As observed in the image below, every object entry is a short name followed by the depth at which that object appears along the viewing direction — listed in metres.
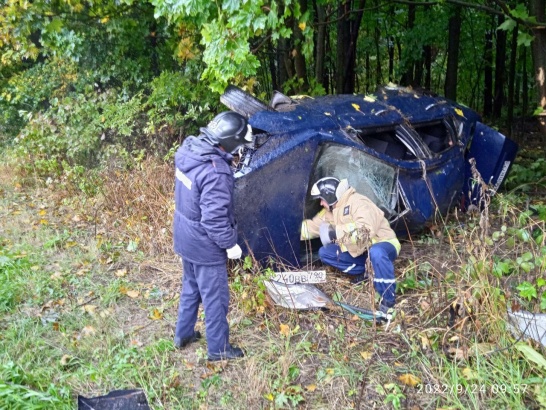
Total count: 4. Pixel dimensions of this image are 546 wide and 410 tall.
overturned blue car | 3.98
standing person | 3.17
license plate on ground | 4.04
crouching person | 3.83
